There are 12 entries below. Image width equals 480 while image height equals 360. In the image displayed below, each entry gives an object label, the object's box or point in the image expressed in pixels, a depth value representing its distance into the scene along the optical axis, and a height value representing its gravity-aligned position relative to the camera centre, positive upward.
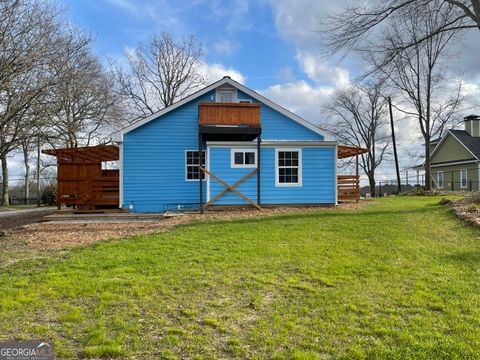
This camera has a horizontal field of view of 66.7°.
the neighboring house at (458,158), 32.53 +2.76
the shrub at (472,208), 11.20 -0.68
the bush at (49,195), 27.75 -0.21
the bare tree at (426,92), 26.97 +7.50
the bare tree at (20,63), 8.54 +3.13
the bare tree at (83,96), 10.31 +4.80
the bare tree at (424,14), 13.97 +6.89
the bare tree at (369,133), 44.00 +6.83
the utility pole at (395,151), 32.50 +3.24
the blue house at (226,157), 14.95 +1.40
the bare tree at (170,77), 37.28 +11.73
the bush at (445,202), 14.30 -0.58
